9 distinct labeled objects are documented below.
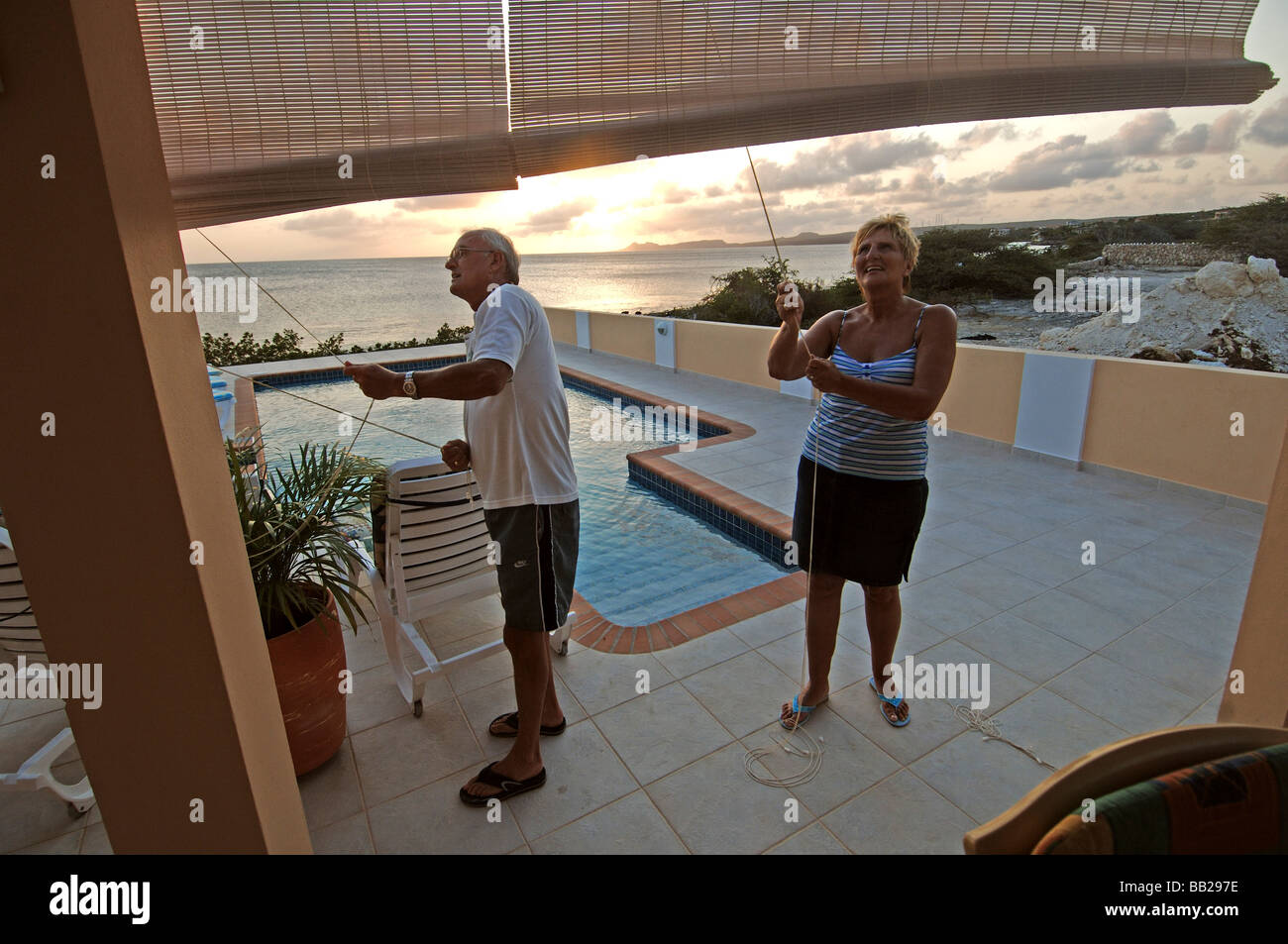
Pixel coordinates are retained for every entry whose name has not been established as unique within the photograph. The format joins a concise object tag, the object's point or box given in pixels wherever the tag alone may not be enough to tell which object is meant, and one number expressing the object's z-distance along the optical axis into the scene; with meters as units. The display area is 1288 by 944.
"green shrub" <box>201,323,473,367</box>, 11.48
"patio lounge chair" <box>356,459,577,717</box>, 2.29
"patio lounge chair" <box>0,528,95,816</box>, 1.87
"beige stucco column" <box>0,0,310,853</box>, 0.91
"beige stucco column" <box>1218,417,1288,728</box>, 1.52
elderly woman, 1.86
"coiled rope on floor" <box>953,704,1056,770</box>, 2.17
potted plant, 1.97
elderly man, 1.72
